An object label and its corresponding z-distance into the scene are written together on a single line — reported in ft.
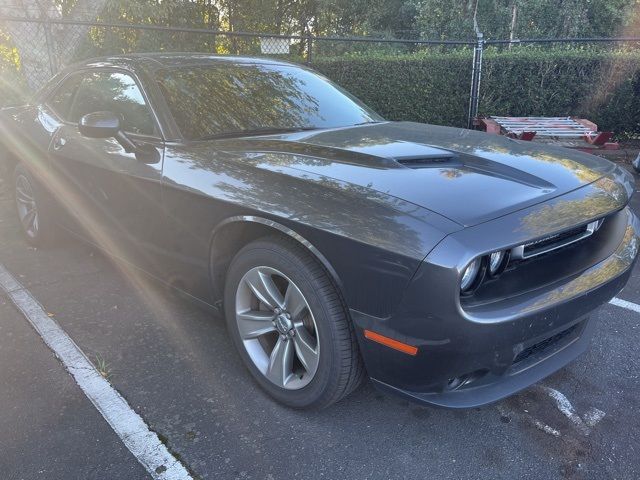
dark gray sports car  6.09
